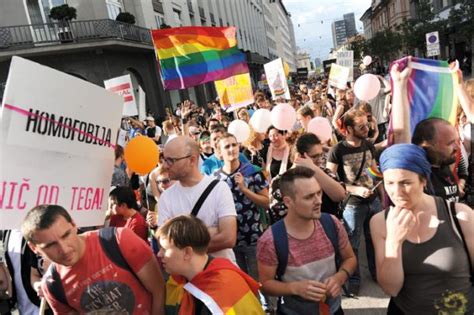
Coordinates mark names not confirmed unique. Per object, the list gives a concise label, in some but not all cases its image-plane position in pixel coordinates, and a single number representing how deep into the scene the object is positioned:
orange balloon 3.45
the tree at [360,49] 50.06
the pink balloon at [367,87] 5.12
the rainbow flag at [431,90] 2.58
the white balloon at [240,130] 4.76
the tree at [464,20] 25.44
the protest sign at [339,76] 8.58
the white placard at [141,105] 8.31
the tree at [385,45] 45.05
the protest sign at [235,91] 6.95
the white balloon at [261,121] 5.13
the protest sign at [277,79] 7.95
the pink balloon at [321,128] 3.99
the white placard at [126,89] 7.41
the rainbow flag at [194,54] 5.26
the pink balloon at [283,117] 4.28
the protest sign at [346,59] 9.84
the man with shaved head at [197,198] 2.46
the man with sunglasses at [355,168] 3.46
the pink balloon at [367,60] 12.52
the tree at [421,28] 28.17
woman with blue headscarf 1.67
